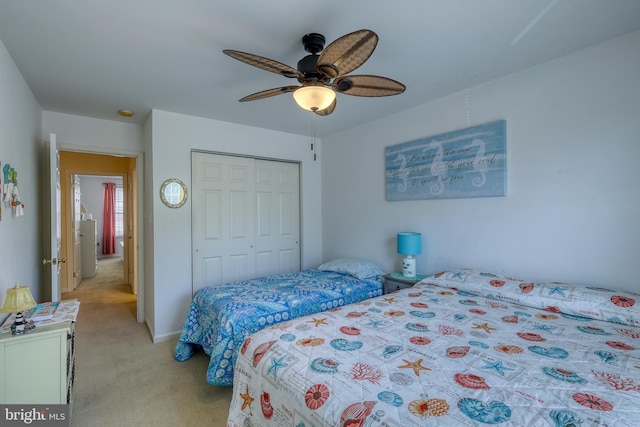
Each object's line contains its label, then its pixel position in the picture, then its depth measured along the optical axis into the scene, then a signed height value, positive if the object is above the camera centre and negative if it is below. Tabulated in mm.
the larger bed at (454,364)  970 -650
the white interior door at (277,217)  3920 -59
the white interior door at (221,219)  3430 -62
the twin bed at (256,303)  2156 -775
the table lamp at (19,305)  1480 -456
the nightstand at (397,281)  2883 -704
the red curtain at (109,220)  8586 -148
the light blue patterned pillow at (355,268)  3244 -644
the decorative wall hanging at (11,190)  1825 +170
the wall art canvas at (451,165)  2490 +441
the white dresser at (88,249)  6203 -719
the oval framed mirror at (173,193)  3150 +235
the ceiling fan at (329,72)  1412 +789
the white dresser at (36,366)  1469 -782
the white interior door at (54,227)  2461 -96
